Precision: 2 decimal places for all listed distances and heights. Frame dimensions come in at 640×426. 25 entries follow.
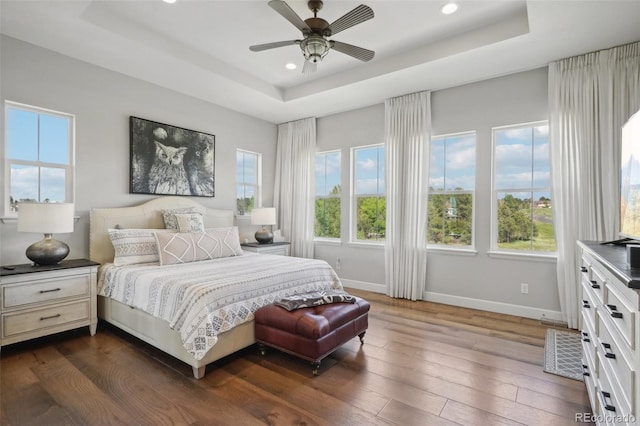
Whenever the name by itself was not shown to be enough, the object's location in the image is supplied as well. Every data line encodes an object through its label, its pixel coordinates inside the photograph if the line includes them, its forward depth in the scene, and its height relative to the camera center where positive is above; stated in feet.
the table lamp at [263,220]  16.47 -0.43
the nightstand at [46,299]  8.78 -2.61
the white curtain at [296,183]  18.39 +1.70
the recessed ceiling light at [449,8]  9.37 +6.12
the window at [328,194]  18.10 +1.05
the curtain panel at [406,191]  14.39 +0.98
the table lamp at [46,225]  9.22 -0.41
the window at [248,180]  17.69 +1.82
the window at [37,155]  10.26 +1.90
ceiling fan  7.93 +4.94
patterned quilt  7.72 -2.21
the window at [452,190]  13.89 +1.03
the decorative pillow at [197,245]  11.06 -1.26
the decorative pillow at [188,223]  12.82 -0.46
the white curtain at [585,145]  10.38 +2.34
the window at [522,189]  12.32 +0.93
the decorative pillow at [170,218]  13.15 -0.27
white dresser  3.58 -1.78
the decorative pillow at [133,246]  10.91 -1.22
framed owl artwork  13.15 +2.33
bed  7.93 -2.41
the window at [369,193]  16.56 +1.00
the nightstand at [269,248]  15.92 -1.85
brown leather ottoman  7.80 -3.03
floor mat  8.05 -4.00
